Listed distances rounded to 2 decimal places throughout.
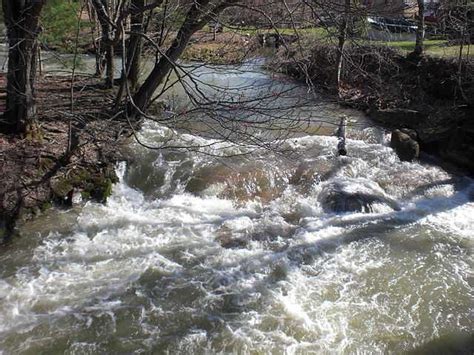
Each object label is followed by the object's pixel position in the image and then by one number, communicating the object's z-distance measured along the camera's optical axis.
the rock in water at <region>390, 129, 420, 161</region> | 10.27
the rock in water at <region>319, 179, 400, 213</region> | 8.16
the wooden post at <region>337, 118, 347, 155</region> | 9.96
